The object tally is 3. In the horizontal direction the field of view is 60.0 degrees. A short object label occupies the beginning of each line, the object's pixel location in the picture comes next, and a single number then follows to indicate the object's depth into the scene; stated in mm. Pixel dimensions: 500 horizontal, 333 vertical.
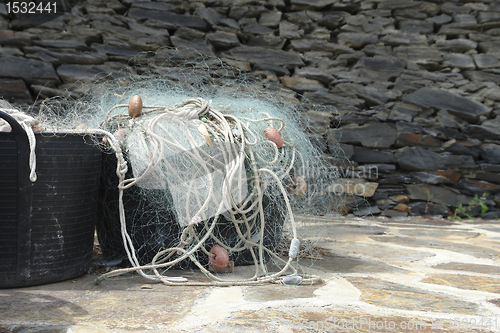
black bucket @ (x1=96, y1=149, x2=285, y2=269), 1839
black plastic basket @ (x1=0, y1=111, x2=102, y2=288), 1552
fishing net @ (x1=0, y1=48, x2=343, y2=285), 1759
